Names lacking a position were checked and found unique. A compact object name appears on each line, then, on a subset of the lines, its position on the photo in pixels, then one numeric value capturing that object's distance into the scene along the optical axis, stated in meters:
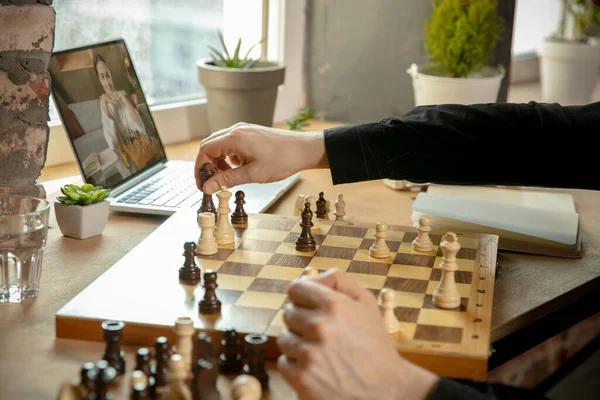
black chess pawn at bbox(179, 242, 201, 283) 1.28
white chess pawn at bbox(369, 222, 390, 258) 1.43
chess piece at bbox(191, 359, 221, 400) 0.96
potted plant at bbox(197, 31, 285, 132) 2.43
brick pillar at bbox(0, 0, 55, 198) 1.59
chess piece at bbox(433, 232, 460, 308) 1.22
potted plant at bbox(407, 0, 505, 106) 2.55
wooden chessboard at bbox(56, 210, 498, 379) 1.12
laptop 1.76
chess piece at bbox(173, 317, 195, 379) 1.04
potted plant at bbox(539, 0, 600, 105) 3.70
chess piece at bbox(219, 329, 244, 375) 1.06
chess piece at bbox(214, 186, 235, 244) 1.47
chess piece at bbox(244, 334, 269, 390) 1.03
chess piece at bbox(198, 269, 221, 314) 1.16
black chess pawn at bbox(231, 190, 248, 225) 1.59
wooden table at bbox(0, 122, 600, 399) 1.07
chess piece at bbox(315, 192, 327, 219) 1.69
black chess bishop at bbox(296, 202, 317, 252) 1.45
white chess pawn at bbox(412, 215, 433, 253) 1.47
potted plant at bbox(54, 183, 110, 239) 1.58
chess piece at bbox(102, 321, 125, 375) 1.04
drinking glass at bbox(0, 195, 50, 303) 1.27
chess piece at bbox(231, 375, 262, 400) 0.96
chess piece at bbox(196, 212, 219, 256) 1.40
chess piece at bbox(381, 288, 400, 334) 1.12
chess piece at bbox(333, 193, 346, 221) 1.73
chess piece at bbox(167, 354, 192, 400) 0.95
